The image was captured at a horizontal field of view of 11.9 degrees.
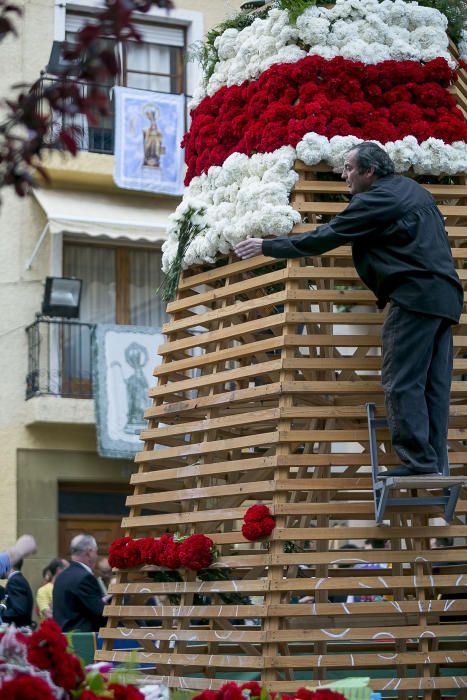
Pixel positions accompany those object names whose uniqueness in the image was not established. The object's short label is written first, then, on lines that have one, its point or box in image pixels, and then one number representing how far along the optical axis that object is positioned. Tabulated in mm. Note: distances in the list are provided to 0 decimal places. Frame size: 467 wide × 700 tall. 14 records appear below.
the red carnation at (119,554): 14840
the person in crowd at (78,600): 19243
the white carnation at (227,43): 16145
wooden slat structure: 12883
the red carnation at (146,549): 14471
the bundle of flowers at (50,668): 7473
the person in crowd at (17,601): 20244
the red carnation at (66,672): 7605
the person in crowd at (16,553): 13312
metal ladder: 12527
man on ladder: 12890
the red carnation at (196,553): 13588
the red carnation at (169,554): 13931
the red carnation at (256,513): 12916
